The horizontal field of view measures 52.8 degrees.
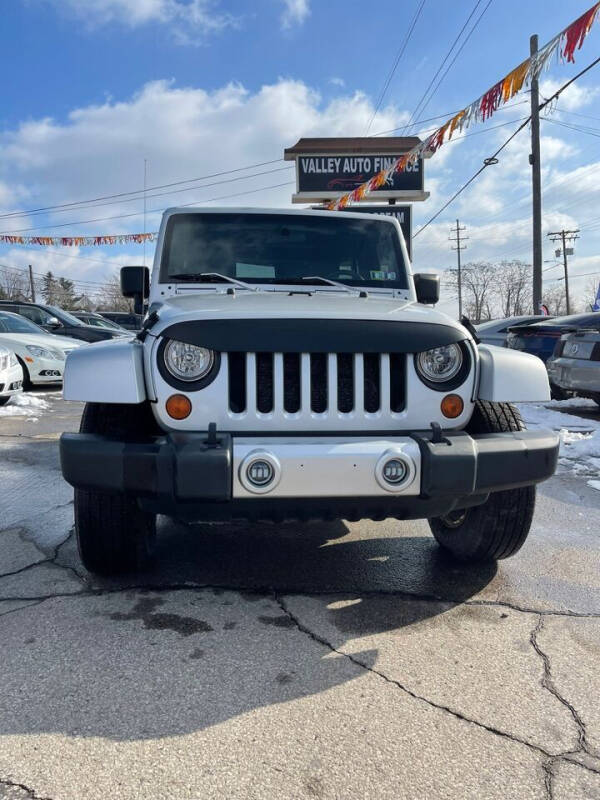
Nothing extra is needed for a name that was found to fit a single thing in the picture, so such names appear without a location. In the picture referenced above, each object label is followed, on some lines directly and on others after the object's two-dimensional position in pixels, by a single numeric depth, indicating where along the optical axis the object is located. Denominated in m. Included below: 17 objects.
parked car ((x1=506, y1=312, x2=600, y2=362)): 8.89
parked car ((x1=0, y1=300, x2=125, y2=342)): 13.09
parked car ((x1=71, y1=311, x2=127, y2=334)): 15.71
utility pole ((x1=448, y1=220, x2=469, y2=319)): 70.00
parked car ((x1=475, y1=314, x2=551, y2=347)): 11.01
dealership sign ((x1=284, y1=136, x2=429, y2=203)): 14.30
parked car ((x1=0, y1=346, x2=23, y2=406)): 8.33
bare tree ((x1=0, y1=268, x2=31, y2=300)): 67.03
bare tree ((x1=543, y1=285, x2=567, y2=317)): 74.61
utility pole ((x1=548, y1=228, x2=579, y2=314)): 60.59
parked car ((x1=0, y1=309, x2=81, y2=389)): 10.10
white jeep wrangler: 2.24
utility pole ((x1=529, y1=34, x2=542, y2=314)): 18.56
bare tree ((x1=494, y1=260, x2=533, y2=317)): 80.56
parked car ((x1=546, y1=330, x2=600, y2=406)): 7.43
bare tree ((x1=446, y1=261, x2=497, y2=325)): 81.34
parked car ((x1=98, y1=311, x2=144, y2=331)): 21.13
